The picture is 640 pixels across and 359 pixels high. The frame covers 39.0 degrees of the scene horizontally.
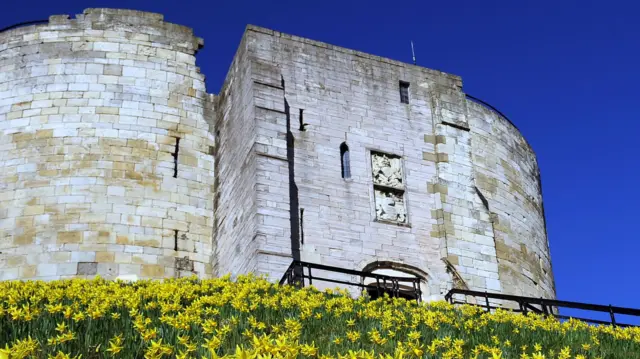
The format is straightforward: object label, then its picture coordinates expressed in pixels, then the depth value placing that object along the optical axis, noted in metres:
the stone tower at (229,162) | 18.38
